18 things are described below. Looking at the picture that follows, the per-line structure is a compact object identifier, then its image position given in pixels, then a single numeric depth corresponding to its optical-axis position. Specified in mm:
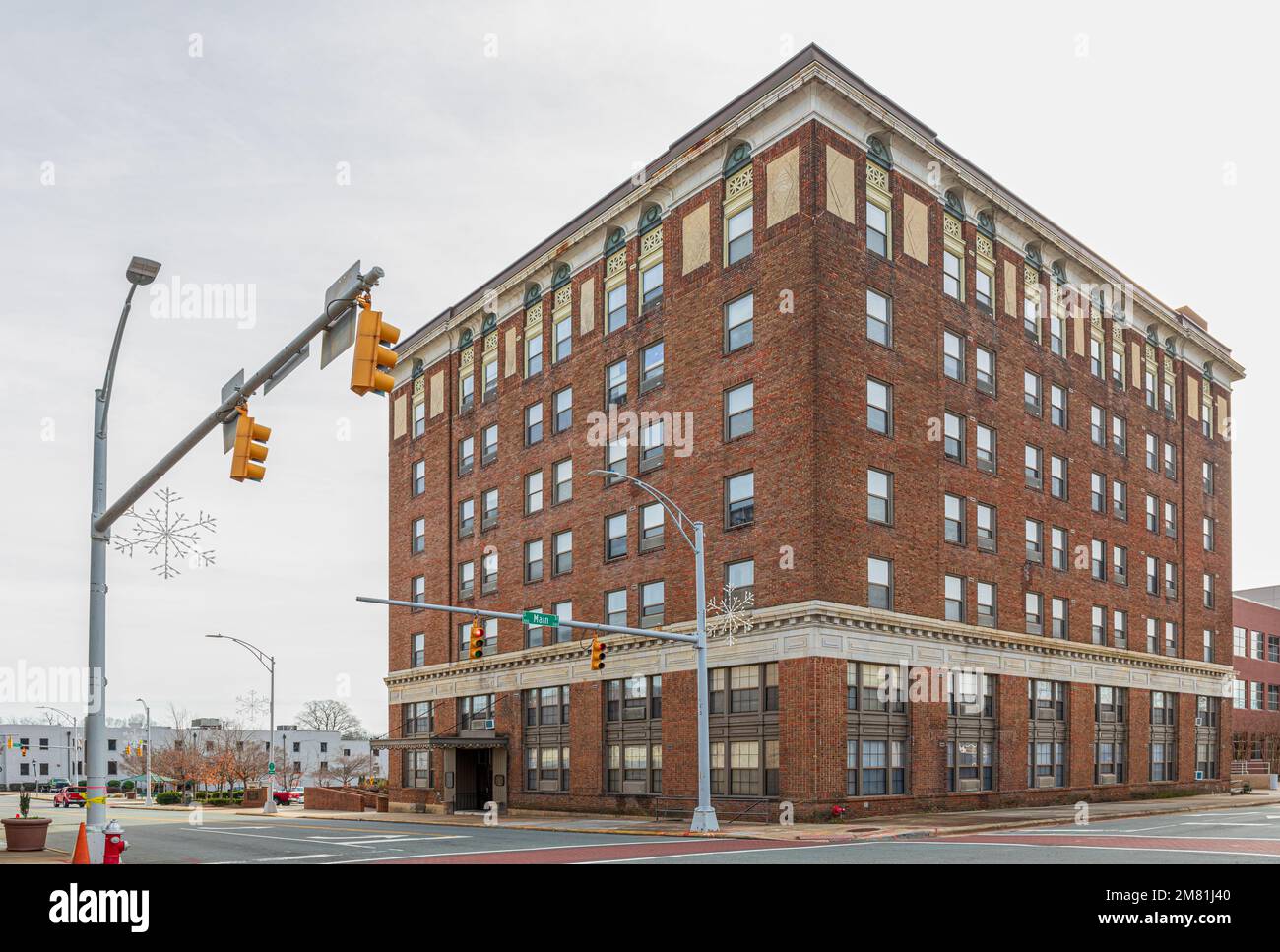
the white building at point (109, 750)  160500
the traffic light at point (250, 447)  16375
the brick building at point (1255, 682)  66375
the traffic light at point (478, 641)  32031
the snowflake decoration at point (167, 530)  19812
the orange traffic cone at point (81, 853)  19766
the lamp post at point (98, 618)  18703
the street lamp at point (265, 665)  56844
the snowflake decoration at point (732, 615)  36812
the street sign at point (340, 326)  14734
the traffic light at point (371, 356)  12961
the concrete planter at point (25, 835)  27047
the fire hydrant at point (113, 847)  17594
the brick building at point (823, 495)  37250
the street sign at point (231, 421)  17281
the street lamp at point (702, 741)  31078
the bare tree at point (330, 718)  185500
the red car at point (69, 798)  77688
